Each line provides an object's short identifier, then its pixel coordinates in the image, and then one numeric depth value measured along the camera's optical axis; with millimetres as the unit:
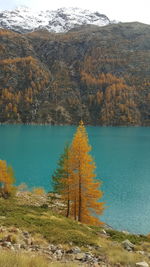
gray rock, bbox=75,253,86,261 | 12258
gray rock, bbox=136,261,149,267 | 11880
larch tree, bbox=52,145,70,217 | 31969
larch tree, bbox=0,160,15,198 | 40231
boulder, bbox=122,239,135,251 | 16072
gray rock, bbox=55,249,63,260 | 11959
